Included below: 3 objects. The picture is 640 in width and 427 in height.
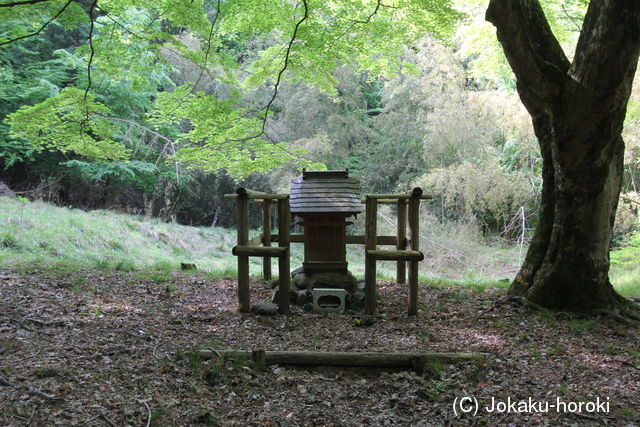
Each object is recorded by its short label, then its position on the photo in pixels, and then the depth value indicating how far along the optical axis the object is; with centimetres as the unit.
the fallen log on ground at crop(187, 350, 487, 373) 395
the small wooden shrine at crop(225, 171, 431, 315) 577
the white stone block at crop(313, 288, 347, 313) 599
